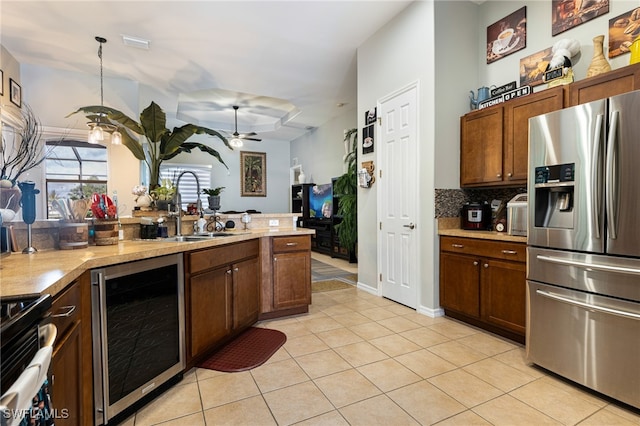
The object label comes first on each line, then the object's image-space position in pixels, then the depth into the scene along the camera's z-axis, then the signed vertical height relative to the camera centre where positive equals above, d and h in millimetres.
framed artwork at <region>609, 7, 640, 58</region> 2369 +1373
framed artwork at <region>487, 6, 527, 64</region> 3131 +1806
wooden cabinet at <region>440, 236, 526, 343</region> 2537 -691
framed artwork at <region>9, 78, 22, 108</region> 4254 +1685
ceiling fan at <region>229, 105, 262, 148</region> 6160 +1406
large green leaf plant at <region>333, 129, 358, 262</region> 5496 +81
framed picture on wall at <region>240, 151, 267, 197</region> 9164 +1080
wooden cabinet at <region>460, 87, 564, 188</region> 2707 +663
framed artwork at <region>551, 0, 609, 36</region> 2588 +1695
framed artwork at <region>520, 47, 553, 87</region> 2949 +1375
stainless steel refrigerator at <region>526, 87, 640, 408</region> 1736 -243
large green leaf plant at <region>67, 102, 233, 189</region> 3246 +832
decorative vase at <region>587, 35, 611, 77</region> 2395 +1137
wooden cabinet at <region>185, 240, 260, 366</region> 2166 -675
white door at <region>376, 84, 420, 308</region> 3445 +132
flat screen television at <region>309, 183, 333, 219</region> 7438 +208
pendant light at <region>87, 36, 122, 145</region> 3637 +984
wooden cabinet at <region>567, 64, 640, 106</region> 2131 +888
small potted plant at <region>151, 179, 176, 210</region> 2775 +150
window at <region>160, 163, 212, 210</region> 8305 +921
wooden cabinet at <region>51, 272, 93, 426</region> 1163 -600
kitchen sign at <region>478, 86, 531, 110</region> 2857 +1074
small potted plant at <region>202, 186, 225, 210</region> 3125 +102
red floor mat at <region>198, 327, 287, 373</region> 2289 -1151
